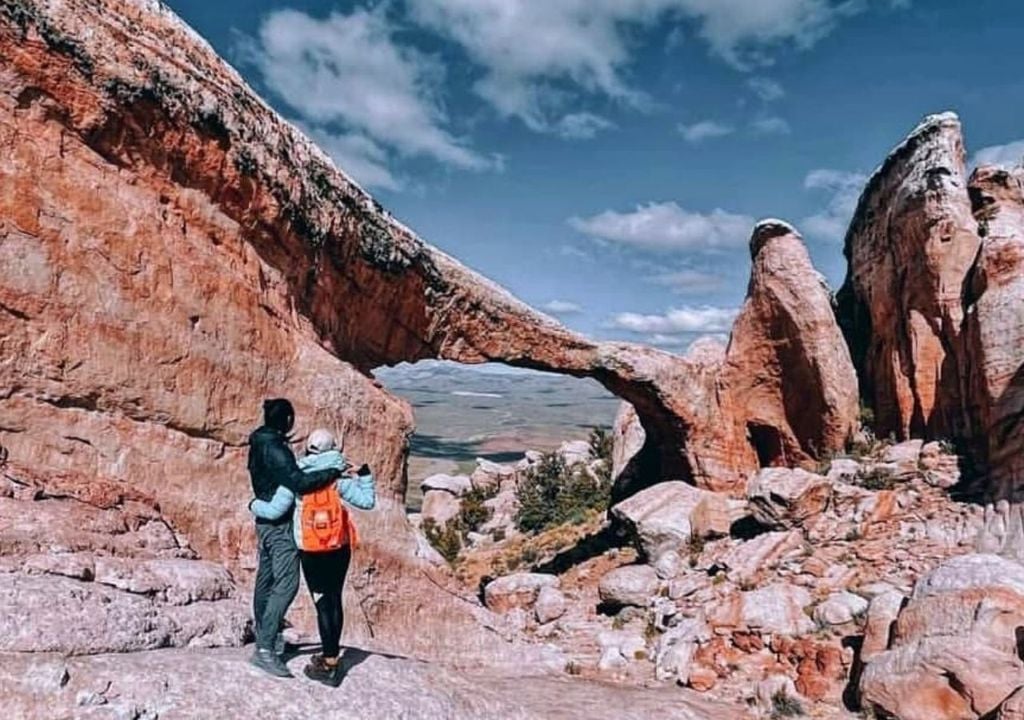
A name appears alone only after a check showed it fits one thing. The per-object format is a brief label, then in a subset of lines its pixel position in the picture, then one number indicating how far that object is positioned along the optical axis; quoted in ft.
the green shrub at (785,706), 41.91
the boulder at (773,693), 42.42
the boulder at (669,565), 67.21
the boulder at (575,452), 168.45
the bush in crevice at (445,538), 108.06
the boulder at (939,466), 63.31
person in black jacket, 21.75
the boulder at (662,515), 71.31
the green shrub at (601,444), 163.43
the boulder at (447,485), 171.63
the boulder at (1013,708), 31.50
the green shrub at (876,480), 66.18
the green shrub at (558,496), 120.06
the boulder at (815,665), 44.04
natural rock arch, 33.14
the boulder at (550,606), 66.69
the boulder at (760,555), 60.90
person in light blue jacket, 21.89
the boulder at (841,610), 50.16
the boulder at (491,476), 172.55
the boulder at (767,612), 50.24
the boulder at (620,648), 52.70
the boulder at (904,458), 66.74
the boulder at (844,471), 69.62
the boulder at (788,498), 64.75
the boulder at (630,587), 64.90
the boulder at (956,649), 35.91
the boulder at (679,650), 48.65
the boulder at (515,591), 70.85
